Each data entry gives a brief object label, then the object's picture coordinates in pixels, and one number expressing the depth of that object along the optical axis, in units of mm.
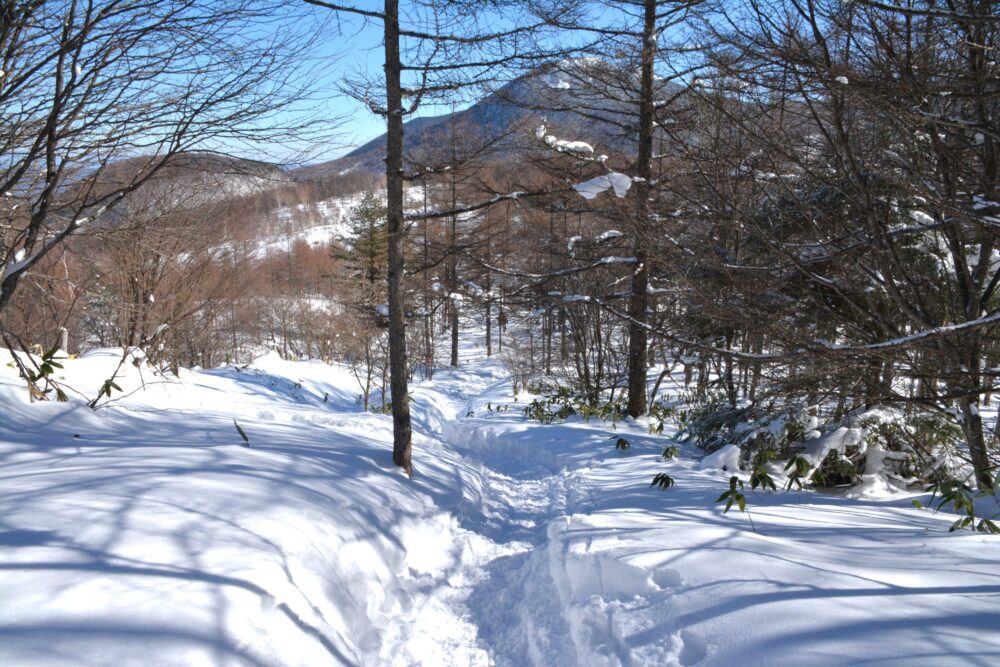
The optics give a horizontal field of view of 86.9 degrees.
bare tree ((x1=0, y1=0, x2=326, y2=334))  3615
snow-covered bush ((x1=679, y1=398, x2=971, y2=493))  4961
